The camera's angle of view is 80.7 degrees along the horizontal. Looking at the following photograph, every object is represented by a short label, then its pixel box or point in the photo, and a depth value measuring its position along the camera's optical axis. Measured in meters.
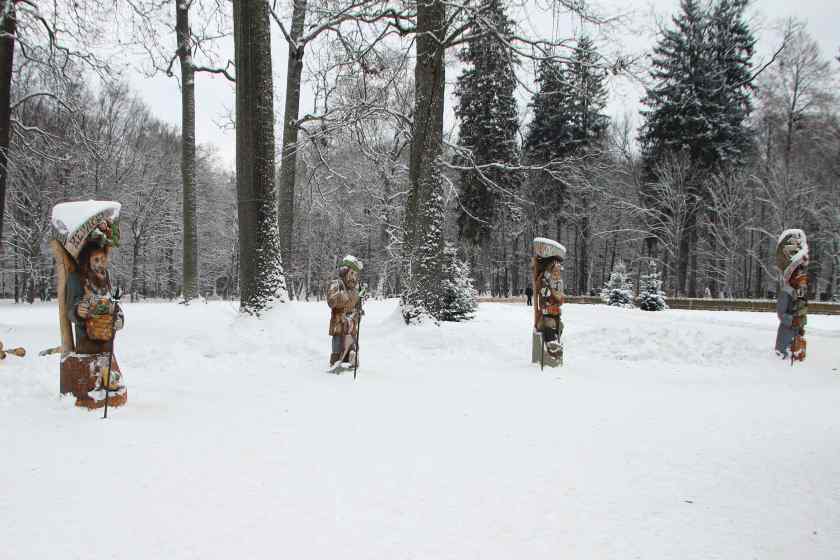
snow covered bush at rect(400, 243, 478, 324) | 10.65
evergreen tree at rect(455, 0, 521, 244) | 26.52
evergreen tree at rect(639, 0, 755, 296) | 26.92
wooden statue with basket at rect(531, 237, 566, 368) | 8.38
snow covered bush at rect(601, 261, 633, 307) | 23.62
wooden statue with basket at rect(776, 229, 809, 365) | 9.40
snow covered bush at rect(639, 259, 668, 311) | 21.78
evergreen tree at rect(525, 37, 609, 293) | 32.03
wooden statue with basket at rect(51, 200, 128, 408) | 4.77
